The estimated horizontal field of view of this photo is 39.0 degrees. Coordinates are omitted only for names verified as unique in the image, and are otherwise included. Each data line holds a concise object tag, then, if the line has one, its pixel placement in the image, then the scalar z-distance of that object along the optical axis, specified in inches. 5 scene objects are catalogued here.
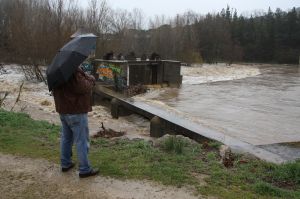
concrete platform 368.3
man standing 218.2
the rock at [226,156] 271.1
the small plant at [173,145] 291.6
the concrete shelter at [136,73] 1006.4
